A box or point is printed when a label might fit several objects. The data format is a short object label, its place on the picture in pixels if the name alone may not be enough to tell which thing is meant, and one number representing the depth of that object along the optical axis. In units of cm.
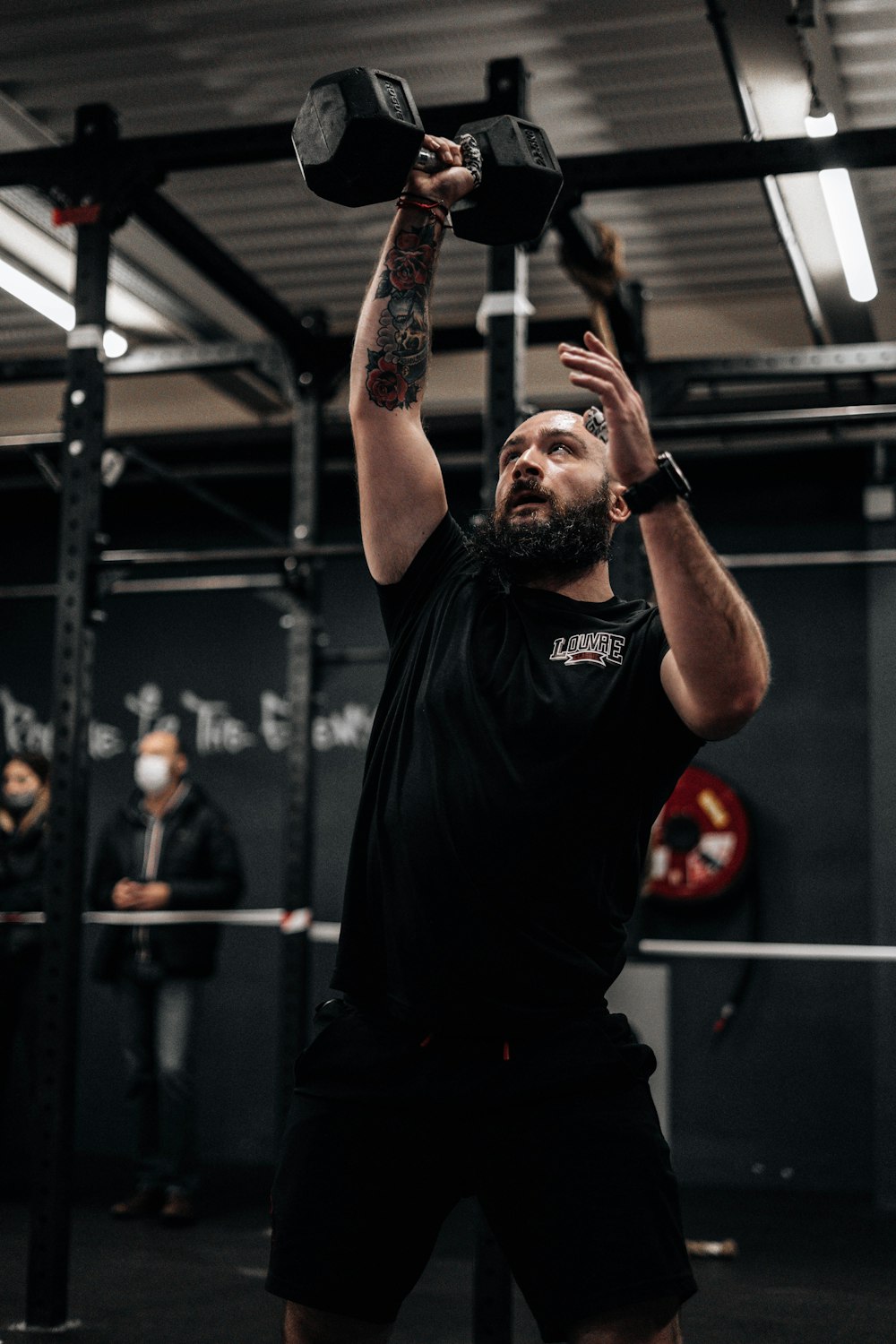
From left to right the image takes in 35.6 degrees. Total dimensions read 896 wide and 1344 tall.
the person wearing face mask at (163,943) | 466
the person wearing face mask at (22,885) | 509
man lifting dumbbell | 144
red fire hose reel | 553
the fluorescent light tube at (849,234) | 393
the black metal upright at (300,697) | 433
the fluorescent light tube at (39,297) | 477
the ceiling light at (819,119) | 345
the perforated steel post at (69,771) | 313
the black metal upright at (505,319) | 305
